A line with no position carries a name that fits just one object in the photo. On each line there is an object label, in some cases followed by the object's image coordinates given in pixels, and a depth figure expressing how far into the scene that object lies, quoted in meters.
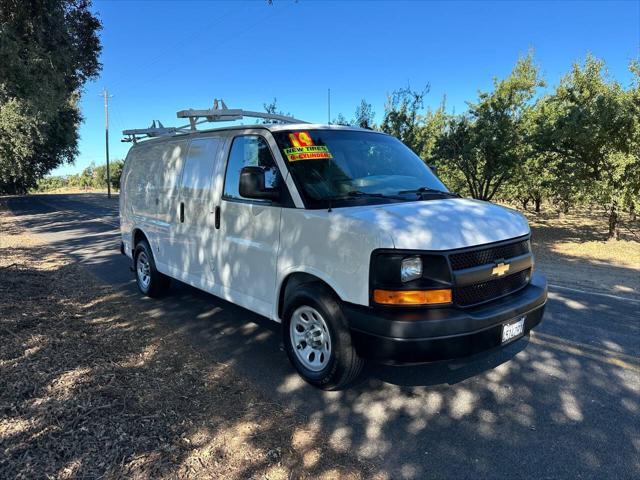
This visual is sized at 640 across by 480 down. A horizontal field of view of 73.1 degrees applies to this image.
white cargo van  3.01
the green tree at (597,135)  13.09
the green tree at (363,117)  17.92
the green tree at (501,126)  16.19
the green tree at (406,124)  17.14
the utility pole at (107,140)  46.28
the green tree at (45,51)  8.03
